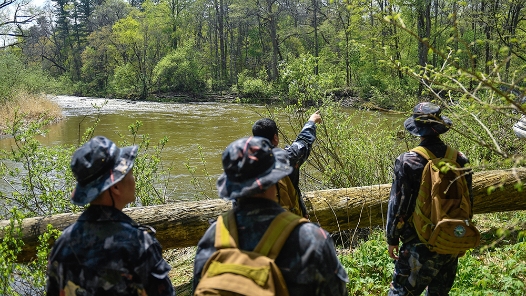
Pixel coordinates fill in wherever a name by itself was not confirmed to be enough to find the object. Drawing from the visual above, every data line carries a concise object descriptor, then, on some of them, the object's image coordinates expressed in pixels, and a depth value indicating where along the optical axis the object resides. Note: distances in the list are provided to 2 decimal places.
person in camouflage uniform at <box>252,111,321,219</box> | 3.26
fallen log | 4.60
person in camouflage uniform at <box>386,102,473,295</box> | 3.07
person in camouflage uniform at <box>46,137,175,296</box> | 1.96
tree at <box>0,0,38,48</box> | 16.05
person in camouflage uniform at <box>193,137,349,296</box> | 1.69
